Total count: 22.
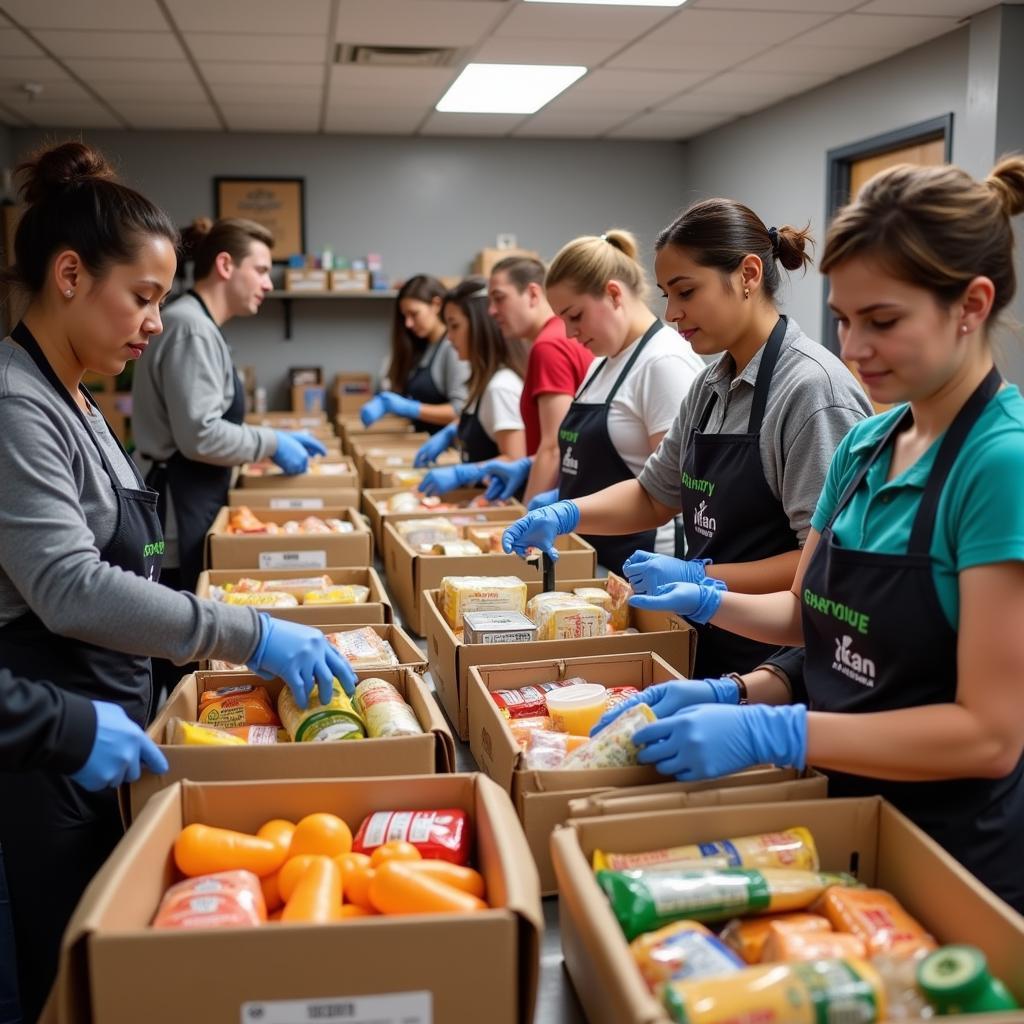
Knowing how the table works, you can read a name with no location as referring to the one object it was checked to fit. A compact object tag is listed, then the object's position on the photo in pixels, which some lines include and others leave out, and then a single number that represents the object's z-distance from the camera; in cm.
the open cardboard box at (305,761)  135
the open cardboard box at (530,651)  178
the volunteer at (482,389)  372
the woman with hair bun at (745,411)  181
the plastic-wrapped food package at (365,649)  181
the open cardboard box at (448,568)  239
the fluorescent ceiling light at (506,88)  605
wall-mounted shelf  800
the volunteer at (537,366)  336
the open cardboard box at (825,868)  94
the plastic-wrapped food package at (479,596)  207
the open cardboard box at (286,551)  275
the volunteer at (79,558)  136
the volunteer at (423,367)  532
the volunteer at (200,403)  329
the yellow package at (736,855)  114
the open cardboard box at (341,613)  208
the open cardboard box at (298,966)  91
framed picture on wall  818
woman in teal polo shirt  115
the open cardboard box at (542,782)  130
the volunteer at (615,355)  268
